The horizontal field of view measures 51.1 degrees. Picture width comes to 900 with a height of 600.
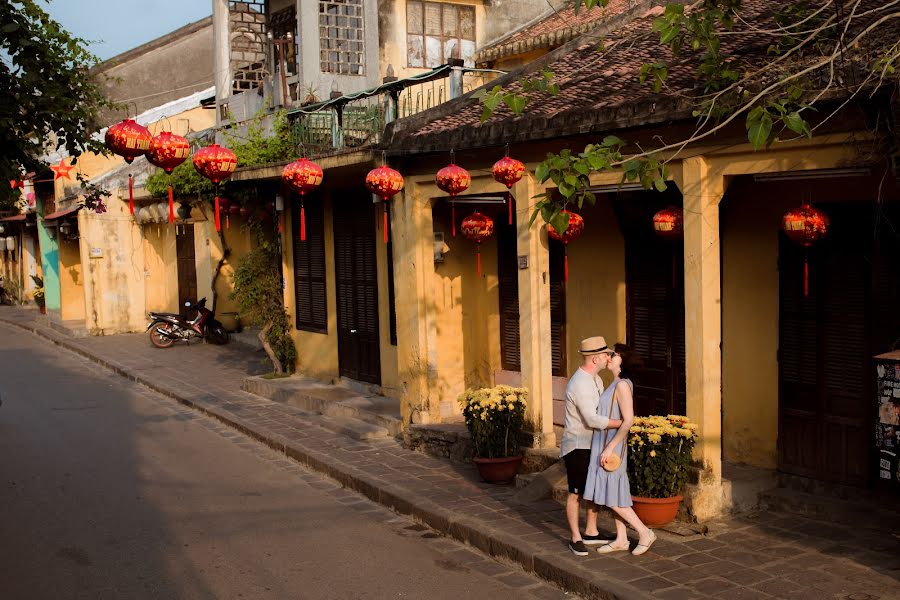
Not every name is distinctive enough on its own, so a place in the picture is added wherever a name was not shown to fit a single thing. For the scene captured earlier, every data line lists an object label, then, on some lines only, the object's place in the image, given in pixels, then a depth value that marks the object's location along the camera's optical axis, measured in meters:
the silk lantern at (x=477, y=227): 11.42
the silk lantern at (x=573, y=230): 9.81
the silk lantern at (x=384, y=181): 10.92
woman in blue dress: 7.29
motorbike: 22.25
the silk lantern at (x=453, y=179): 9.95
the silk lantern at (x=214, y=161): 10.00
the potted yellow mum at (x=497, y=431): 9.84
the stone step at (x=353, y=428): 12.44
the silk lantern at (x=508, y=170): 9.36
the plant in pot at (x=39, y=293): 31.77
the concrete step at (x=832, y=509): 7.92
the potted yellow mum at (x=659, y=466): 7.86
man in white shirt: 7.41
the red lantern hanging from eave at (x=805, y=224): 7.94
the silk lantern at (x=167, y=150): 9.02
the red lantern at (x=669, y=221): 8.99
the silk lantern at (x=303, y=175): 10.98
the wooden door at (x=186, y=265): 24.77
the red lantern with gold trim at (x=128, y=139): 8.64
